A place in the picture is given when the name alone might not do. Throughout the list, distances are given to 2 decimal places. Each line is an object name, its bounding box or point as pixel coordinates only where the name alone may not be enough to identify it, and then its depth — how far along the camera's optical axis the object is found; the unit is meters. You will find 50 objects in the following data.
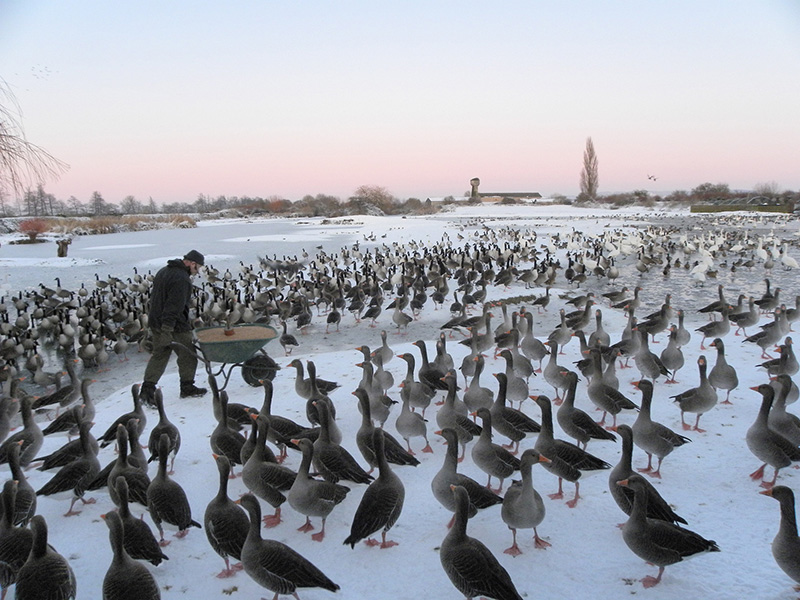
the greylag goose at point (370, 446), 5.34
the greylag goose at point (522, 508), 4.23
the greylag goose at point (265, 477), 4.82
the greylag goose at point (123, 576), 3.49
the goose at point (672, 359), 7.92
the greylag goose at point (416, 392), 6.87
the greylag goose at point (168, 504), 4.41
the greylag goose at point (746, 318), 10.70
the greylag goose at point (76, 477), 4.91
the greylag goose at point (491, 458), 5.09
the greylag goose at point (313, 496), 4.54
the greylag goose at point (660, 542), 3.86
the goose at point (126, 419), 6.07
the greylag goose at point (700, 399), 6.21
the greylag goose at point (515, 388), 6.84
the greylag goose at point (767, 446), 5.07
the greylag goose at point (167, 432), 5.68
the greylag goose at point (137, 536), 4.00
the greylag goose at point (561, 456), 4.85
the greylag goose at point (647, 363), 7.56
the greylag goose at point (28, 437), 5.82
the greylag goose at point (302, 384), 7.29
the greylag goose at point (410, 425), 5.94
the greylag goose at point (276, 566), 3.71
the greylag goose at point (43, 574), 3.49
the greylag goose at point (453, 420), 5.82
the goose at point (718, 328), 9.91
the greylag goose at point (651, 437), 5.35
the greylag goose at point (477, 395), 6.72
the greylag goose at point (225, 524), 4.08
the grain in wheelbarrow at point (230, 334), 7.16
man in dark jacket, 7.55
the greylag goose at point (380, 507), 4.30
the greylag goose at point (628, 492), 4.26
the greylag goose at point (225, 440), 5.54
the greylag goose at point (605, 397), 6.35
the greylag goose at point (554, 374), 7.23
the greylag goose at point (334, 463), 5.15
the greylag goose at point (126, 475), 4.63
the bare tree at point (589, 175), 85.56
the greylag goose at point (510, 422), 5.86
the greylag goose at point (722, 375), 6.92
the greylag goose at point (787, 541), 3.66
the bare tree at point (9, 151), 8.07
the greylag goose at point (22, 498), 4.57
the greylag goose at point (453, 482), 4.56
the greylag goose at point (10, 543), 3.87
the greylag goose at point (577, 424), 5.66
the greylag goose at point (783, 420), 5.58
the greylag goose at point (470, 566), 3.61
